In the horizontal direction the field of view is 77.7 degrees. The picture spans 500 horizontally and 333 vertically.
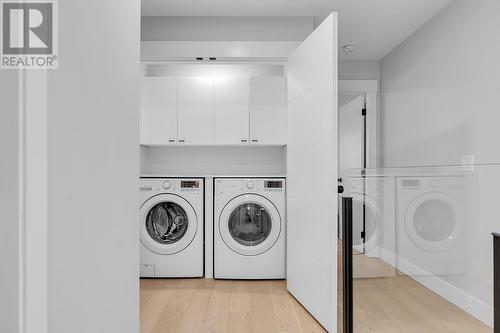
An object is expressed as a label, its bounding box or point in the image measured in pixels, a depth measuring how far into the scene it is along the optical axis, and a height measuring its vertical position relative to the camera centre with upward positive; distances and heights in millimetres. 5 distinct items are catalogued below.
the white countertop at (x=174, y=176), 2953 -83
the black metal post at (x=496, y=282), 837 -315
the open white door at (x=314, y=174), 1922 -47
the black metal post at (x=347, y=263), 1596 -500
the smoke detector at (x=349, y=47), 3510 +1378
